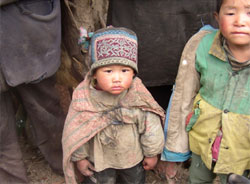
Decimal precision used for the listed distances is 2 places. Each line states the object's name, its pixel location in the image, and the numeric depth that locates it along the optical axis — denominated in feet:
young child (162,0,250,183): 5.69
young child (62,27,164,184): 6.06
